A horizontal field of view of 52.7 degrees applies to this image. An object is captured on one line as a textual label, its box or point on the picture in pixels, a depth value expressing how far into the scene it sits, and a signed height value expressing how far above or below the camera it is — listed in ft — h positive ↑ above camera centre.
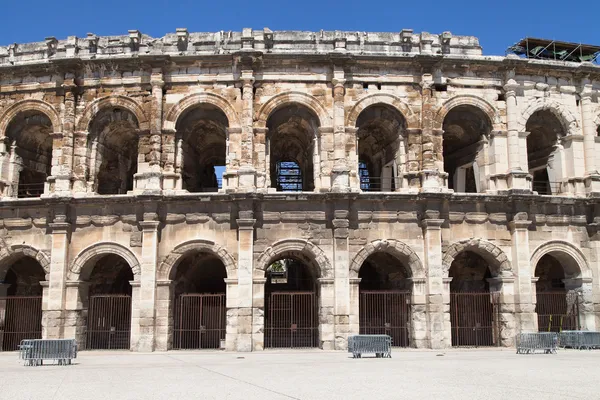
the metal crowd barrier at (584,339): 53.21 -3.48
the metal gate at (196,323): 58.44 -2.37
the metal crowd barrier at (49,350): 42.63 -3.48
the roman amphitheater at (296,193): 55.47 +10.10
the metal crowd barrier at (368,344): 45.68 -3.34
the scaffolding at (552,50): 66.49 +27.36
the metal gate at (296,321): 60.54 -2.26
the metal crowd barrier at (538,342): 49.19 -3.44
